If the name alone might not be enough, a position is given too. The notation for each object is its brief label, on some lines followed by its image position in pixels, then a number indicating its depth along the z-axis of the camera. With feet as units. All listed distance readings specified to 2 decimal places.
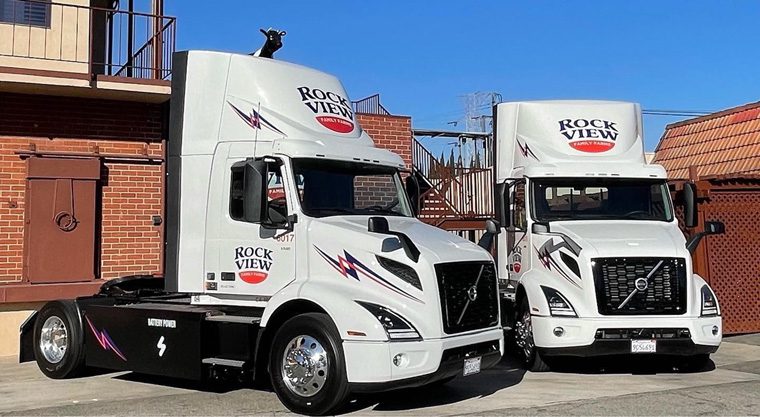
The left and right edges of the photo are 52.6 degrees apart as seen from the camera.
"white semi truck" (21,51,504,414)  22.90
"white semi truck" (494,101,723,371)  29.55
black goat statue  29.30
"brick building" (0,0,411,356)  37.60
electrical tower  60.54
